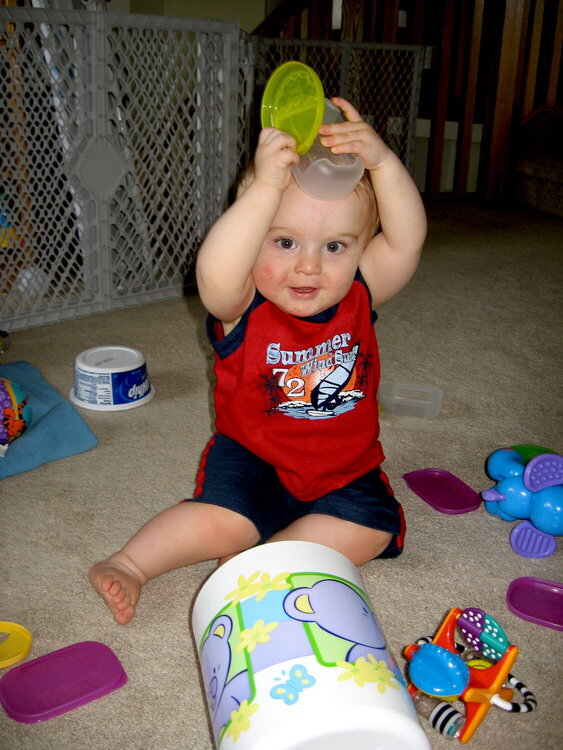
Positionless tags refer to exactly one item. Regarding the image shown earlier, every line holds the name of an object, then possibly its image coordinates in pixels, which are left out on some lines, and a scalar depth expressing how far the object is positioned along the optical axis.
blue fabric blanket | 1.09
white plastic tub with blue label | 1.23
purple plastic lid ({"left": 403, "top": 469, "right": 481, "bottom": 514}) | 1.04
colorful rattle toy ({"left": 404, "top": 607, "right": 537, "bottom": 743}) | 0.68
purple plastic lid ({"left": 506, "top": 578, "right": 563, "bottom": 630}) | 0.84
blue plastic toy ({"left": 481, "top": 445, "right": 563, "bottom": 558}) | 0.94
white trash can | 0.54
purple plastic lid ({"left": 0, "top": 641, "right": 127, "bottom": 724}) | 0.69
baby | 0.81
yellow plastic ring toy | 0.75
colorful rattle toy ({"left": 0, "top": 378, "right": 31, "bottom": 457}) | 1.11
